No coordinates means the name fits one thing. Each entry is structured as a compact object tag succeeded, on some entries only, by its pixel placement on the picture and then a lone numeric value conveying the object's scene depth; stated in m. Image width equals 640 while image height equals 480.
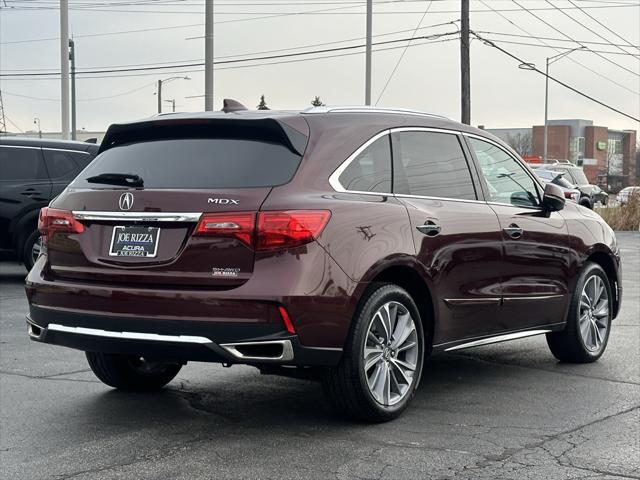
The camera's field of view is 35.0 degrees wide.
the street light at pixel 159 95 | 62.34
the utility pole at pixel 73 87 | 37.44
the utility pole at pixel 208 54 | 21.41
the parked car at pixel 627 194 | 28.87
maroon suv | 5.10
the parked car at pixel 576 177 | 34.64
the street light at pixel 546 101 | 71.12
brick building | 116.94
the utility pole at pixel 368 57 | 31.12
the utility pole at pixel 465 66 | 33.47
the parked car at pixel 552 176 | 28.01
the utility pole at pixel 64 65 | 25.64
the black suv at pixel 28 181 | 13.03
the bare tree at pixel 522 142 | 113.93
